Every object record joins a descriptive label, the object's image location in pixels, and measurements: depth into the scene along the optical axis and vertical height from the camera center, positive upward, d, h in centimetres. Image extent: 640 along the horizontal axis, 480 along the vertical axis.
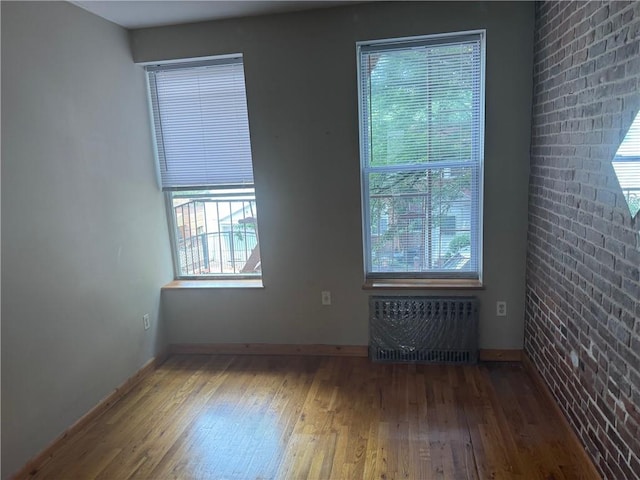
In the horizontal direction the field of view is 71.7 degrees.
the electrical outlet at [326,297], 334 -106
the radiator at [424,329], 315 -128
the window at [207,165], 329 -3
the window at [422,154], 300 -4
